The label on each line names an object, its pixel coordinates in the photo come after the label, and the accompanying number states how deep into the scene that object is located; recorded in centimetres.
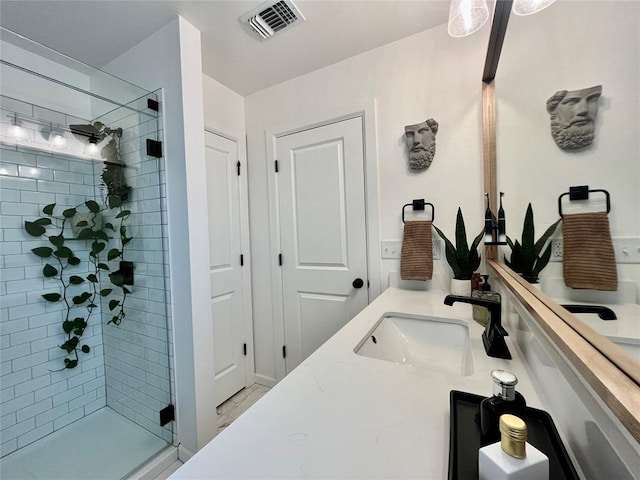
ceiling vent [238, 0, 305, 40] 135
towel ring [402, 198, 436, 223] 158
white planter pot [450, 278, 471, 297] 132
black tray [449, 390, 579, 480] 38
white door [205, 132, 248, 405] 194
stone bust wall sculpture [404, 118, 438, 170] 155
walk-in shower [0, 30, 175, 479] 149
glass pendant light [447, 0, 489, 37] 93
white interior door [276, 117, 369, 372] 182
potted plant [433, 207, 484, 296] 133
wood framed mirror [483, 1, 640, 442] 34
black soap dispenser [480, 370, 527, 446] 44
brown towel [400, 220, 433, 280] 152
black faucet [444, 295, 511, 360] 76
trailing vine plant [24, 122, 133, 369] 165
